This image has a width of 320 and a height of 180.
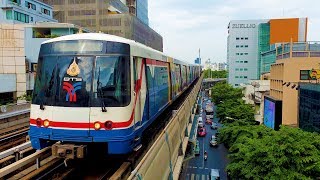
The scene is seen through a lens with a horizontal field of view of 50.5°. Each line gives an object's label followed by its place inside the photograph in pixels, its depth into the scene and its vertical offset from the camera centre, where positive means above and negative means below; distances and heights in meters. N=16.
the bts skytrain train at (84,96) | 7.45 -0.46
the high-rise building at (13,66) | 27.61 +0.76
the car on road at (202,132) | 46.56 -7.78
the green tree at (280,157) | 16.14 -4.06
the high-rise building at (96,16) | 60.19 +10.64
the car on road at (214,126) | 52.34 -7.84
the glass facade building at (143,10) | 86.50 +17.44
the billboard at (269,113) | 34.81 -4.02
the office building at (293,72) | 32.06 +0.41
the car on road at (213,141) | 40.73 -7.96
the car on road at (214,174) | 27.46 -8.16
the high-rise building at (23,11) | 37.97 +7.78
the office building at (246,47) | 77.69 +6.79
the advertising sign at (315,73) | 29.41 +0.28
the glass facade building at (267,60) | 58.47 +3.05
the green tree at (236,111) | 37.50 -4.05
